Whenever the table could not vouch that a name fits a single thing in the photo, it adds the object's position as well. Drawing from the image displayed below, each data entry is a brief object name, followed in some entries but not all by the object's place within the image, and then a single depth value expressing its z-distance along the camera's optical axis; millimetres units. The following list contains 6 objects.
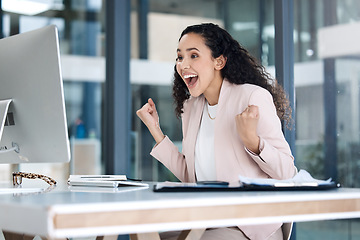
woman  1934
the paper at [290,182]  1614
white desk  1342
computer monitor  1699
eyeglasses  1879
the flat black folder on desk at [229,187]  1581
